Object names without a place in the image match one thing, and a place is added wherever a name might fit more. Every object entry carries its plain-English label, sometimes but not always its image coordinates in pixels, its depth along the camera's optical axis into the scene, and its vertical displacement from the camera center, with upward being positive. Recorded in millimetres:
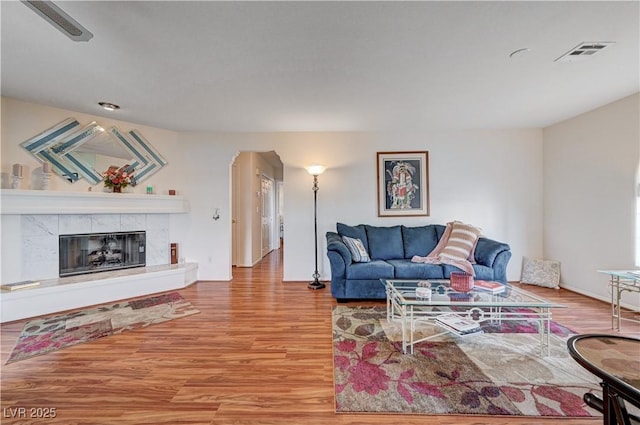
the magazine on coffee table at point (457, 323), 2199 -966
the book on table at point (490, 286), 2411 -701
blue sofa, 3293 -729
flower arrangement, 3684 +464
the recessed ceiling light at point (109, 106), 3187 +1291
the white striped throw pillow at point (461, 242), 3510 -422
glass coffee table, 2076 -749
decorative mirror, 3329 +822
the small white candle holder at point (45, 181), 3234 +374
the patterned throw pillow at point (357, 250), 3543 -524
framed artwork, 4301 +436
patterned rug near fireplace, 2294 -1131
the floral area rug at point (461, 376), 1566 -1133
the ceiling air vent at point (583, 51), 2045 +1273
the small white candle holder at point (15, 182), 3049 +343
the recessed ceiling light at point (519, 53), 2115 +1269
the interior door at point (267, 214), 6620 -66
